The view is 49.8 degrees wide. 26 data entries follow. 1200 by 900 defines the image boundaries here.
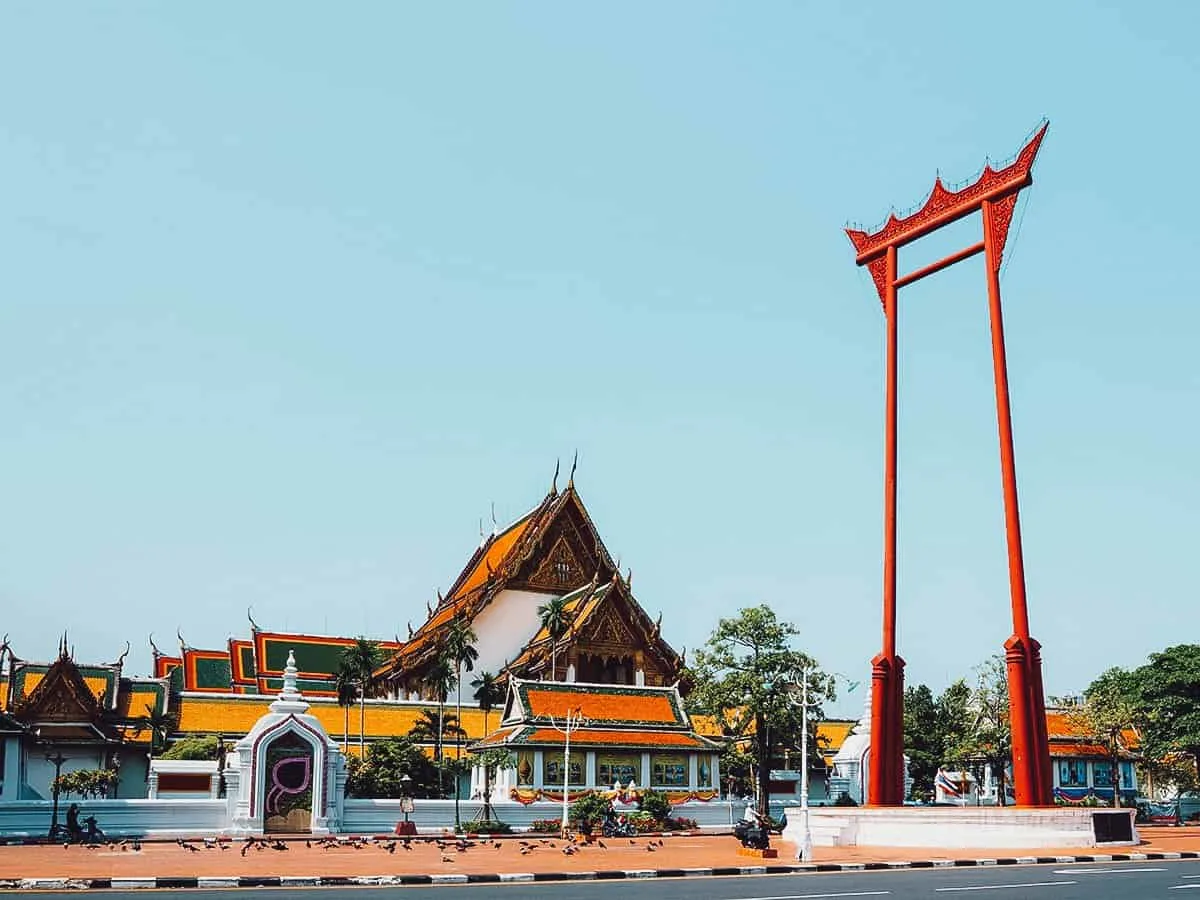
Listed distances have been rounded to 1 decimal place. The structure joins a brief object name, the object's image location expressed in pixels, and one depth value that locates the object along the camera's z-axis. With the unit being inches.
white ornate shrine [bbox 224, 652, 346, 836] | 1408.7
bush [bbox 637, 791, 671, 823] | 1566.2
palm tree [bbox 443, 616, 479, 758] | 1851.6
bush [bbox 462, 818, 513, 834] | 1460.4
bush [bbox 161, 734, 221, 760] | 1713.8
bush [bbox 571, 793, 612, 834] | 1445.5
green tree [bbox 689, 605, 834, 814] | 1608.0
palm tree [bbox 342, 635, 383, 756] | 1759.4
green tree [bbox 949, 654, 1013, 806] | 1924.2
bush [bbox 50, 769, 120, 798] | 1433.3
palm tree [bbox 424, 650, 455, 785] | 1717.9
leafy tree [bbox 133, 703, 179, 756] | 1836.9
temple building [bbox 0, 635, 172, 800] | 1841.8
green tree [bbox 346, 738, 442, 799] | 1589.6
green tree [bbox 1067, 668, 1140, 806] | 1975.9
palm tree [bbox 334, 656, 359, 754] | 1763.7
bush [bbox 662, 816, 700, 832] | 1584.6
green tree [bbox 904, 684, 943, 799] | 2142.0
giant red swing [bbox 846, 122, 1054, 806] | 1084.5
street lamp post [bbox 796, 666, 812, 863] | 913.5
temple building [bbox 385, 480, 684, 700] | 2172.7
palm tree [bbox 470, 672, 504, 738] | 2138.3
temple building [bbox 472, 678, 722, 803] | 1635.1
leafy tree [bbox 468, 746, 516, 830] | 1581.0
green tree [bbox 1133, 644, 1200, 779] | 1963.6
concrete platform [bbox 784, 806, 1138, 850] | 1021.8
